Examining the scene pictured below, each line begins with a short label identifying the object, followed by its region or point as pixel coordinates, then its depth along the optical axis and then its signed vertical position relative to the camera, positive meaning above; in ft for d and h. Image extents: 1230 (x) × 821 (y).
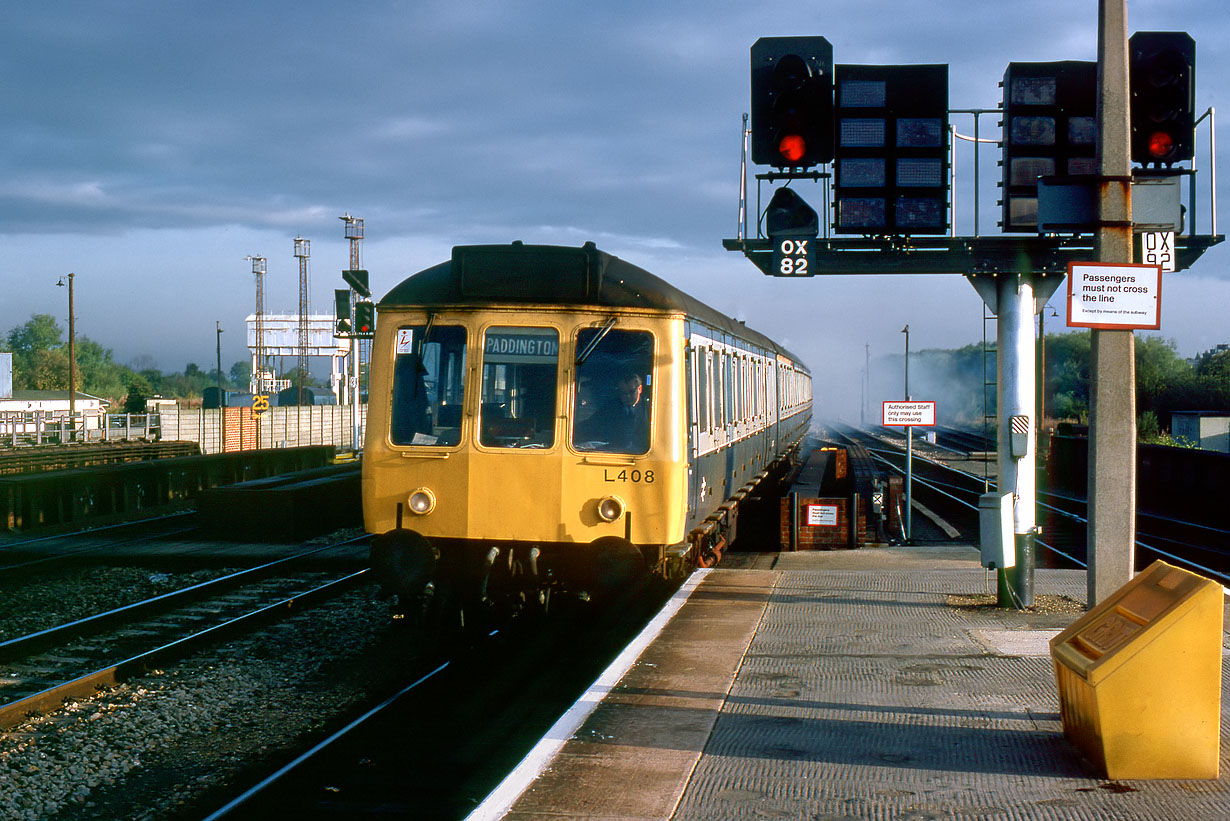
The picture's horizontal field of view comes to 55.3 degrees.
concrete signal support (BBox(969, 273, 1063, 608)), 34.27 +1.23
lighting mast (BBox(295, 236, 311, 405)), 230.83 +25.43
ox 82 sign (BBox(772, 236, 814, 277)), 34.53 +4.70
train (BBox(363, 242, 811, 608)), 29.32 -0.30
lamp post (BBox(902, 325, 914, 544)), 55.11 -3.96
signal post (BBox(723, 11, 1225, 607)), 29.76 +6.68
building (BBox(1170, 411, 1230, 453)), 141.28 -1.91
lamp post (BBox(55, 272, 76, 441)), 149.32 +8.65
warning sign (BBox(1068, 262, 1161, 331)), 24.38 +2.49
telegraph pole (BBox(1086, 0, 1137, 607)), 25.23 +0.71
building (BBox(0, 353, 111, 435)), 185.08 +3.88
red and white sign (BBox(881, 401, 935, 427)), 55.62 +0.06
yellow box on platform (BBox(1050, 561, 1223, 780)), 16.85 -4.03
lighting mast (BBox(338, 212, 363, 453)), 171.01 +27.25
